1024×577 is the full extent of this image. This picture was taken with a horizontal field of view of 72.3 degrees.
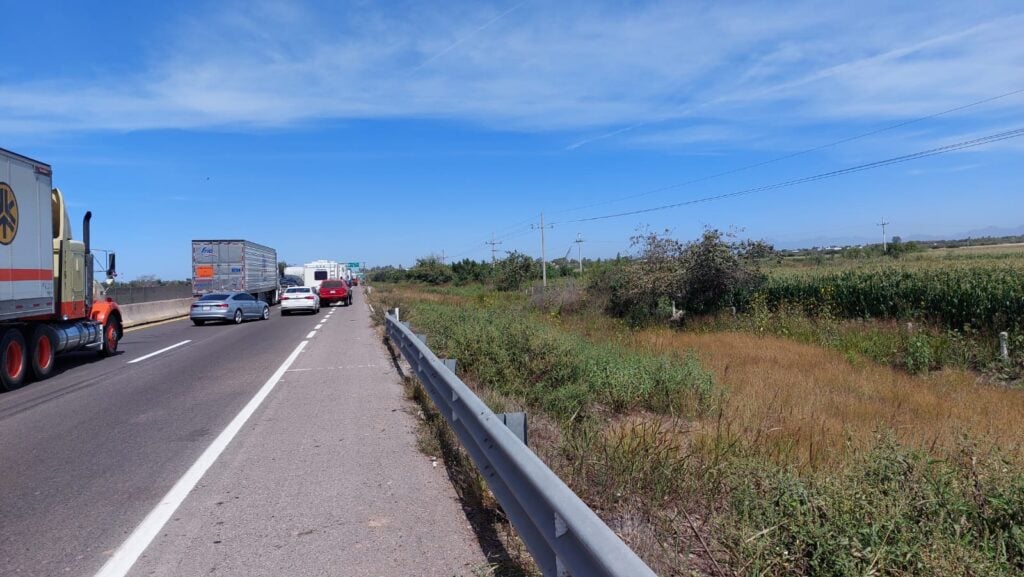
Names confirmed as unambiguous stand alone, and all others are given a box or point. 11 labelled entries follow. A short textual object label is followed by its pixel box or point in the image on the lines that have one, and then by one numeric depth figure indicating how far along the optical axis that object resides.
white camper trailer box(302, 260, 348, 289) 71.00
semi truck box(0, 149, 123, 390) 11.94
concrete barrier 28.43
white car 35.31
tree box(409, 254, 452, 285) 94.09
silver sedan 27.62
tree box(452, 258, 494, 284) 86.94
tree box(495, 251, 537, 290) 64.69
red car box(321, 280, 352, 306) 43.97
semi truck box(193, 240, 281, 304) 37.56
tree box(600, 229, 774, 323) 25.80
